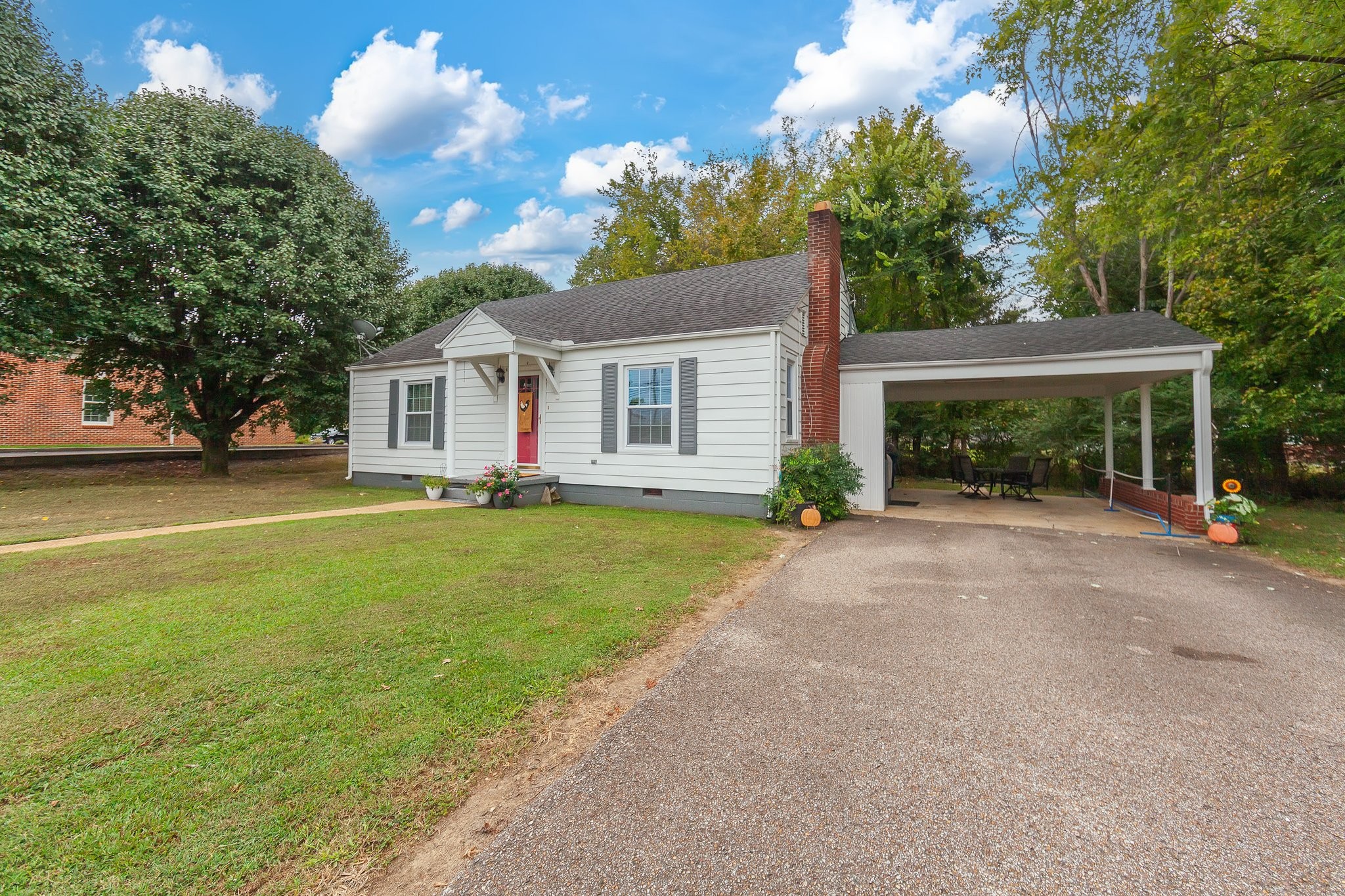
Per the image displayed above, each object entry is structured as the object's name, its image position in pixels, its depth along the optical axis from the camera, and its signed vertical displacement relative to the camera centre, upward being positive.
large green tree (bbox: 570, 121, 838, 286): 21.95 +11.20
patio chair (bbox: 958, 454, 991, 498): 12.77 -0.54
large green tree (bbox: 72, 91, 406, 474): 11.81 +4.41
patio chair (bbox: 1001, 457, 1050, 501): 12.08 -0.53
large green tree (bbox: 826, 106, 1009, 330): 17.92 +7.66
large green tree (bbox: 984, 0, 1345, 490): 7.38 +4.88
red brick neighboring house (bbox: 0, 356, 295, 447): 19.97 +1.51
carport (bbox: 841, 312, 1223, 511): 8.54 +1.62
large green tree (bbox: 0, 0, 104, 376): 9.59 +5.02
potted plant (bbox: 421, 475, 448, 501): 10.96 -0.65
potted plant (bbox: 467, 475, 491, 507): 9.91 -0.67
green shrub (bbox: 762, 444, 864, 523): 8.90 -0.45
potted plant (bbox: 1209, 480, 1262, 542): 7.52 -0.78
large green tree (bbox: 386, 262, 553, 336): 25.28 +7.96
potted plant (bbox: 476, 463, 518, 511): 9.89 -0.55
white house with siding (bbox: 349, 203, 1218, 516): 9.21 +1.54
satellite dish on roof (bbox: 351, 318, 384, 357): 13.89 +3.26
